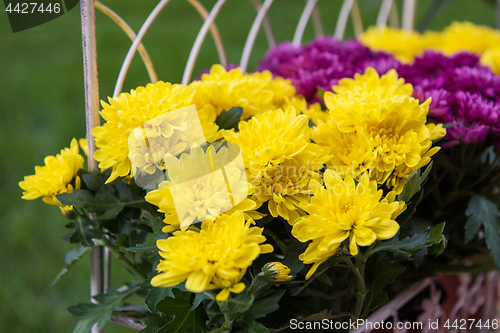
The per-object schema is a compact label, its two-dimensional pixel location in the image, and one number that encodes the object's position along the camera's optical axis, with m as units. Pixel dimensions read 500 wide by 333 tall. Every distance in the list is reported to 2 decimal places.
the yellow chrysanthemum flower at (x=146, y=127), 0.44
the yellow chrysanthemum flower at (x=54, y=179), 0.49
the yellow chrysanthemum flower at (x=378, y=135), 0.45
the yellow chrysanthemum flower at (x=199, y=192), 0.41
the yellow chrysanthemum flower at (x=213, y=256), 0.36
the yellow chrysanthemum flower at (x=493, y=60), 0.87
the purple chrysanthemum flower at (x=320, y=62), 0.68
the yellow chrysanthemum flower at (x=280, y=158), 0.43
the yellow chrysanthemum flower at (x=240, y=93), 0.52
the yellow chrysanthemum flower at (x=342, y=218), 0.39
